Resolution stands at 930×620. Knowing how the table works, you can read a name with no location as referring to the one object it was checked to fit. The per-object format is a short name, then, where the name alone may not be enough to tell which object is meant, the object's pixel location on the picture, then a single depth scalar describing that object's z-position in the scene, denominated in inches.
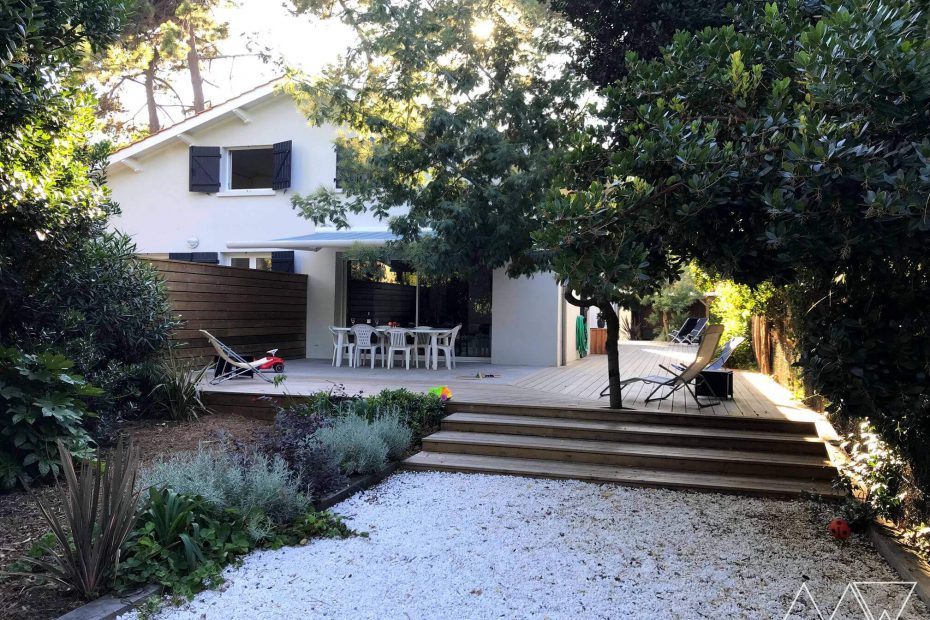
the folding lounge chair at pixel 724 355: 334.0
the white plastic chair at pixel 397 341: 427.8
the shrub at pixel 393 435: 228.4
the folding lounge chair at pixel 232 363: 334.6
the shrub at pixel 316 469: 182.9
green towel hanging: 609.3
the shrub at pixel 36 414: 171.6
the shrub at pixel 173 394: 271.5
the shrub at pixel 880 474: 161.6
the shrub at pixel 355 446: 205.8
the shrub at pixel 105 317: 217.0
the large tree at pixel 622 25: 214.7
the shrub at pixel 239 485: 152.8
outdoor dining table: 432.1
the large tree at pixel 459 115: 333.4
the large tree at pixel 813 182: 110.6
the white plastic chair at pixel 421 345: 437.4
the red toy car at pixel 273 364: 370.6
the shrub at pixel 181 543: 127.3
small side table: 298.0
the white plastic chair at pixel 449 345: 442.0
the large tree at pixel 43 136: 155.9
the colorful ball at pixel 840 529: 160.7
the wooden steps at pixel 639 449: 207.6
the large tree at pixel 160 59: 628.1
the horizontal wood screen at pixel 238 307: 368.5
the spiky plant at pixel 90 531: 120.0
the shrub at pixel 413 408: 252.8
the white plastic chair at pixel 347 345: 449.1
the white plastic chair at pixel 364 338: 431.5
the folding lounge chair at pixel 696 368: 270.7
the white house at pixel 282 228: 486.3
